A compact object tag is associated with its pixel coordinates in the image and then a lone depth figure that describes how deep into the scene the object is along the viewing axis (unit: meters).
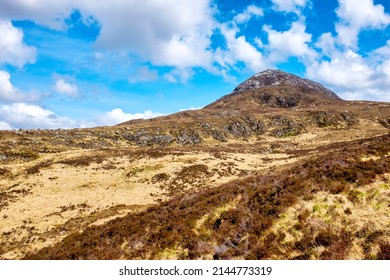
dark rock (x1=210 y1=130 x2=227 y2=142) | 110.56
